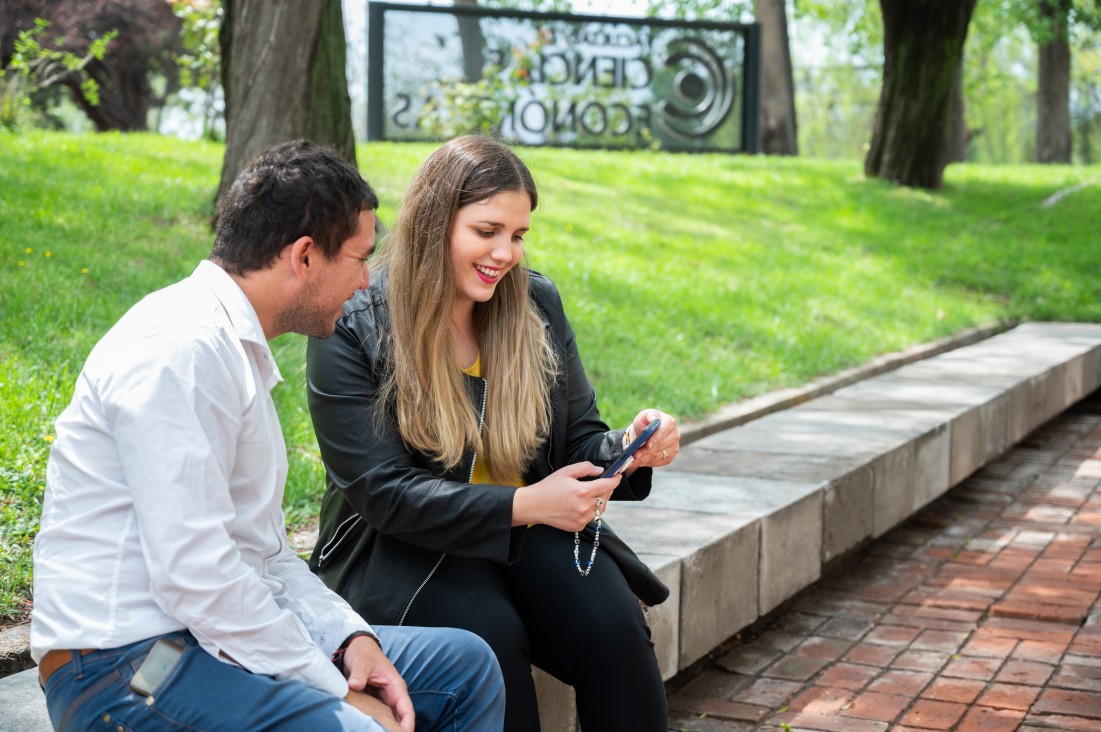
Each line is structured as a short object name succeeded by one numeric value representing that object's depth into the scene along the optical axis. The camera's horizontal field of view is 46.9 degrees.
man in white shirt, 1.82
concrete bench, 3.84
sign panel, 14.90
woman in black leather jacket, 2.71
